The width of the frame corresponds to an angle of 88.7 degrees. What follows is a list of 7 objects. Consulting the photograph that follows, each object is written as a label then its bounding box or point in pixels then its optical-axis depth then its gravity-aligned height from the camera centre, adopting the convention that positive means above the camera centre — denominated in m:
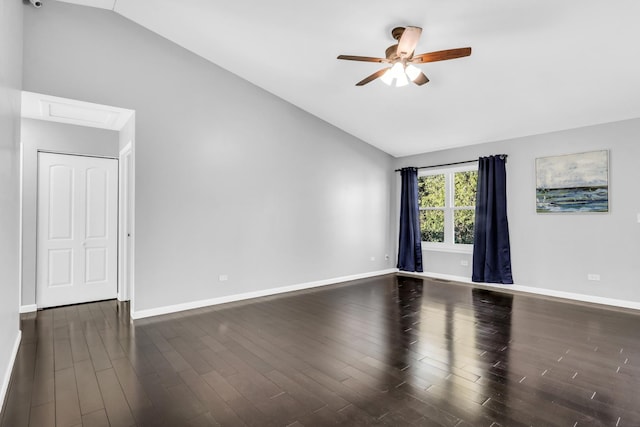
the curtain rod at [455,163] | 5.48 +1.02
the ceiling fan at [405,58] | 2.79 +1.47
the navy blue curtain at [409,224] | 6.73 -0.15
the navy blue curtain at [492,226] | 5.46 -0.16
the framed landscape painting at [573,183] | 4.62 +0.51
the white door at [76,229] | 4.32 -0.18
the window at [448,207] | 6.17 +0.21
